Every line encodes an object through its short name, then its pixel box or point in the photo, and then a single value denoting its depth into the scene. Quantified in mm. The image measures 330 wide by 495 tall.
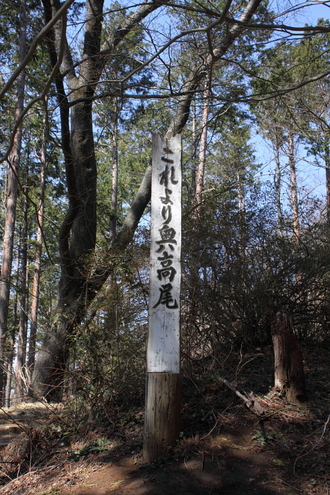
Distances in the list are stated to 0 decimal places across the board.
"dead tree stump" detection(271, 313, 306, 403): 4766
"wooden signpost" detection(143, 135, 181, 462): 4172
